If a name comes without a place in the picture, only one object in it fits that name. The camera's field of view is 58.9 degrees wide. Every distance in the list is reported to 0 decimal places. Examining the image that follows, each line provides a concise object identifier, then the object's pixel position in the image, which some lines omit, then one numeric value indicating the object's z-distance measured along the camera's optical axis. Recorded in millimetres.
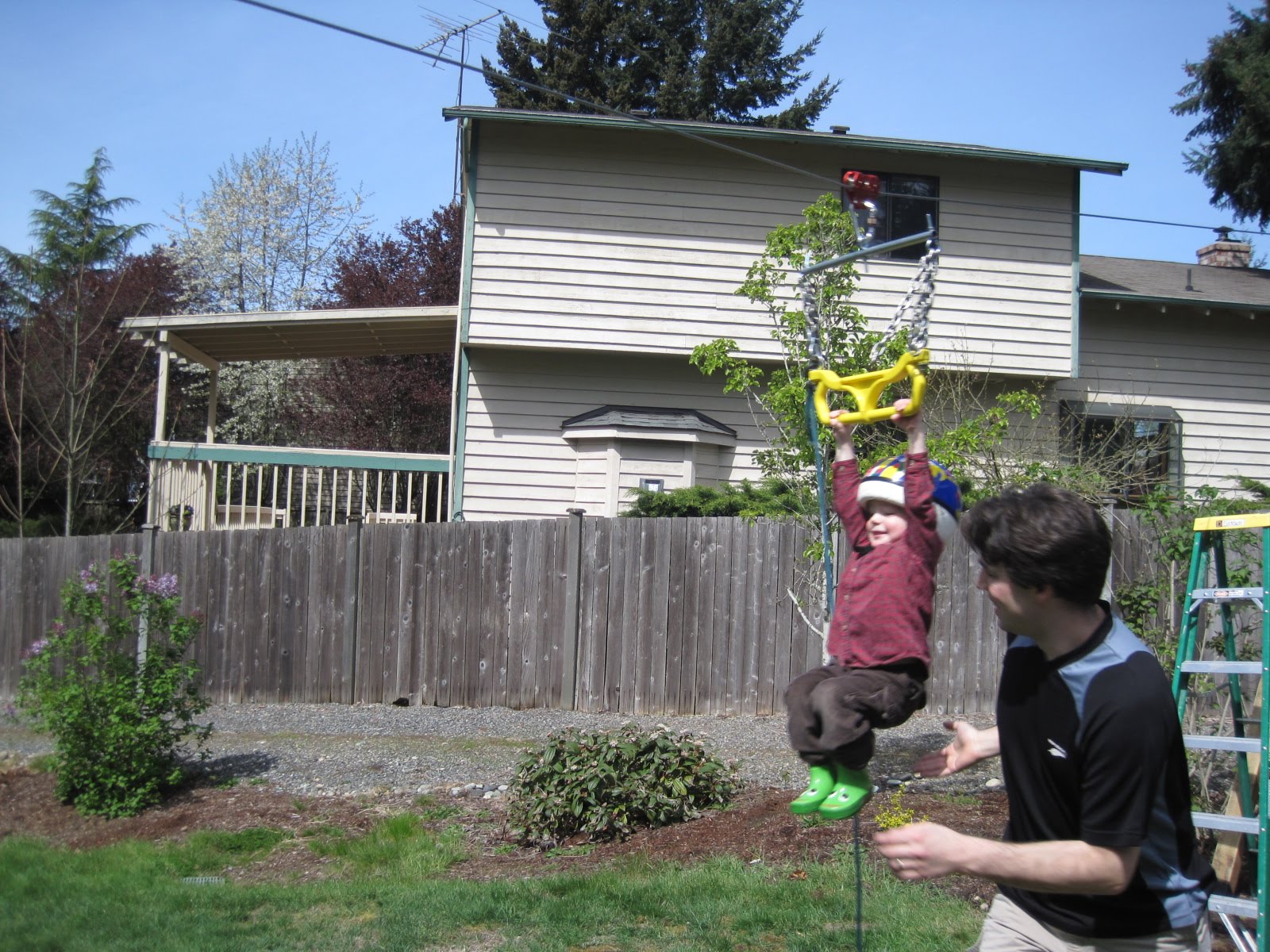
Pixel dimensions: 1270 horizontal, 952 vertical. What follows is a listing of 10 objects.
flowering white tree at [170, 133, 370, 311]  29906
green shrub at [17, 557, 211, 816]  7852
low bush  6820
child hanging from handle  2953
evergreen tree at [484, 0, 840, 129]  28281
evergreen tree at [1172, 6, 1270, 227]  20125
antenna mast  20562
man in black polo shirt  2242
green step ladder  4055
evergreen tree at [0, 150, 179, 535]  18812
